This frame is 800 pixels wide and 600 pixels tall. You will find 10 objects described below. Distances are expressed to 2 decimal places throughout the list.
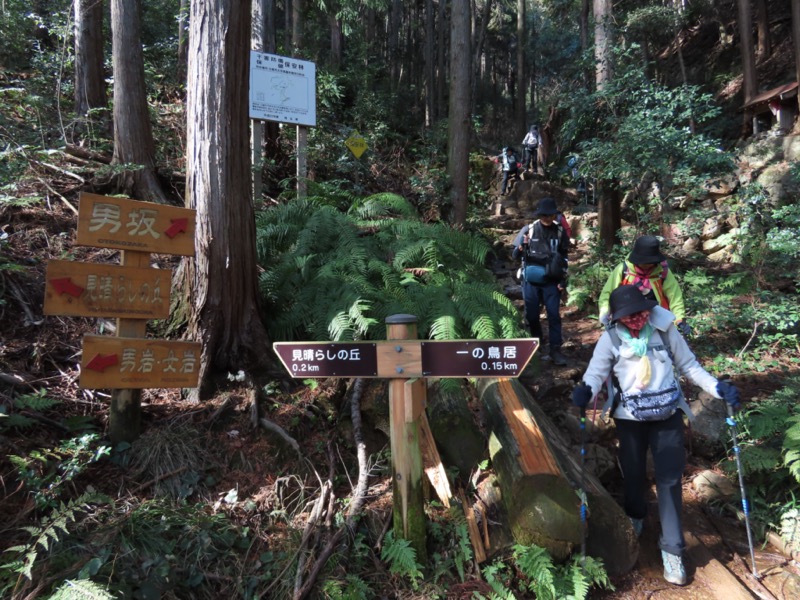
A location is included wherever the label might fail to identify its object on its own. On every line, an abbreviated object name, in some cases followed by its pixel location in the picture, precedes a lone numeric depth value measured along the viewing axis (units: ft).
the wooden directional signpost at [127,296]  10.92
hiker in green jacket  13.57
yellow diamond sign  33.60
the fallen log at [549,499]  10.06
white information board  24.63
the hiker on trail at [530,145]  55.42
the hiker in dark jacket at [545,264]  18.67
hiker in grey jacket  10.66
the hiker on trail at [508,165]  48.67
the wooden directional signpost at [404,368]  9.45
